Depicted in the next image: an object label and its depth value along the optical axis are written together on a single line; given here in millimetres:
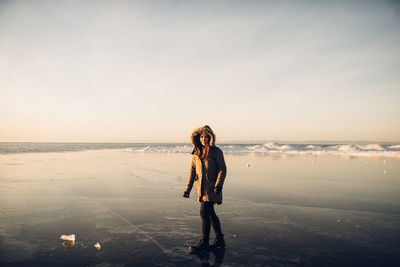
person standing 4569
